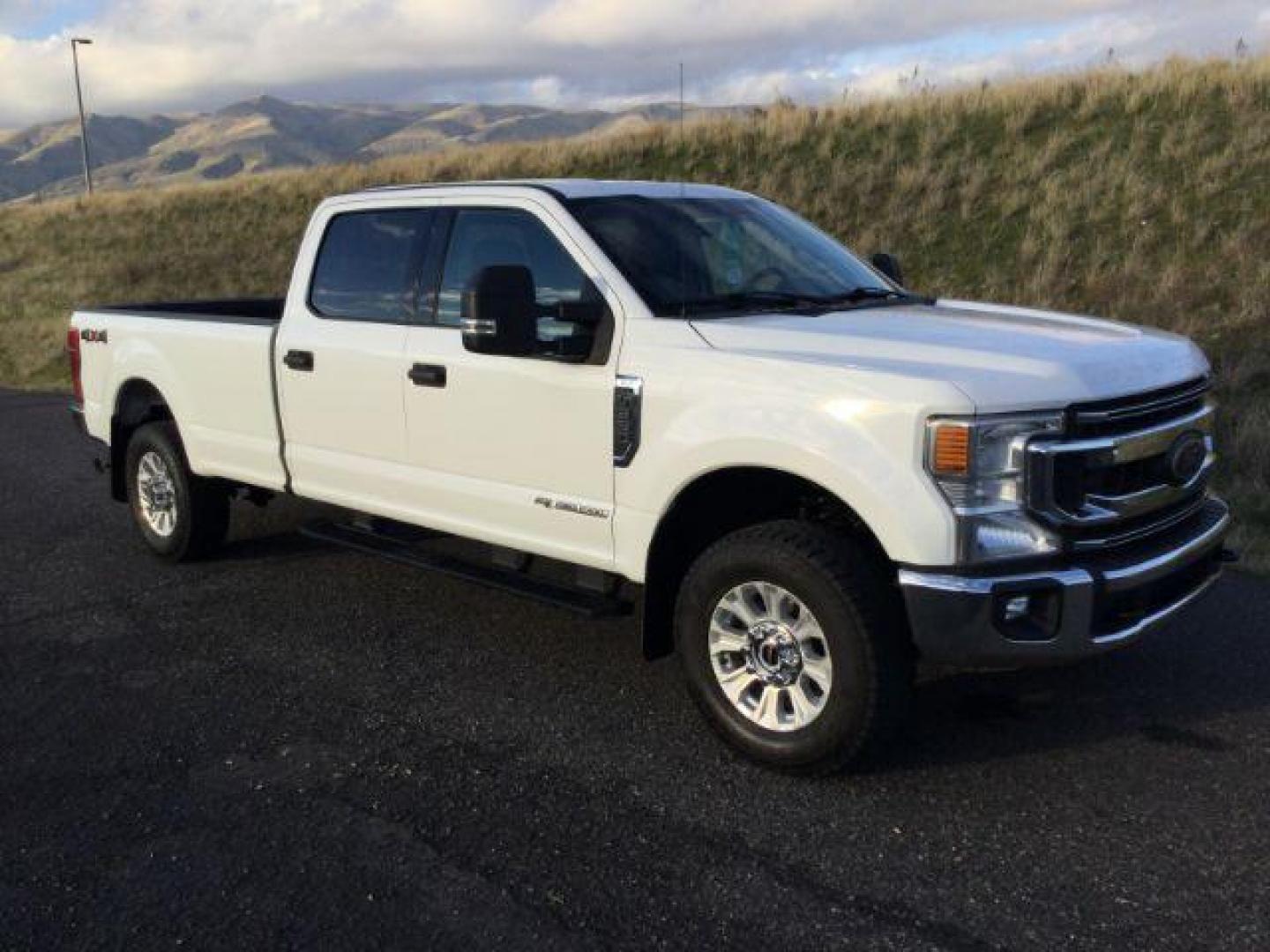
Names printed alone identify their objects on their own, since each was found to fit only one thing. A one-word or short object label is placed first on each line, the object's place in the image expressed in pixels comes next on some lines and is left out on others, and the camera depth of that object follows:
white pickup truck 3.62
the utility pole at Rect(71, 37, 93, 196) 39.87
